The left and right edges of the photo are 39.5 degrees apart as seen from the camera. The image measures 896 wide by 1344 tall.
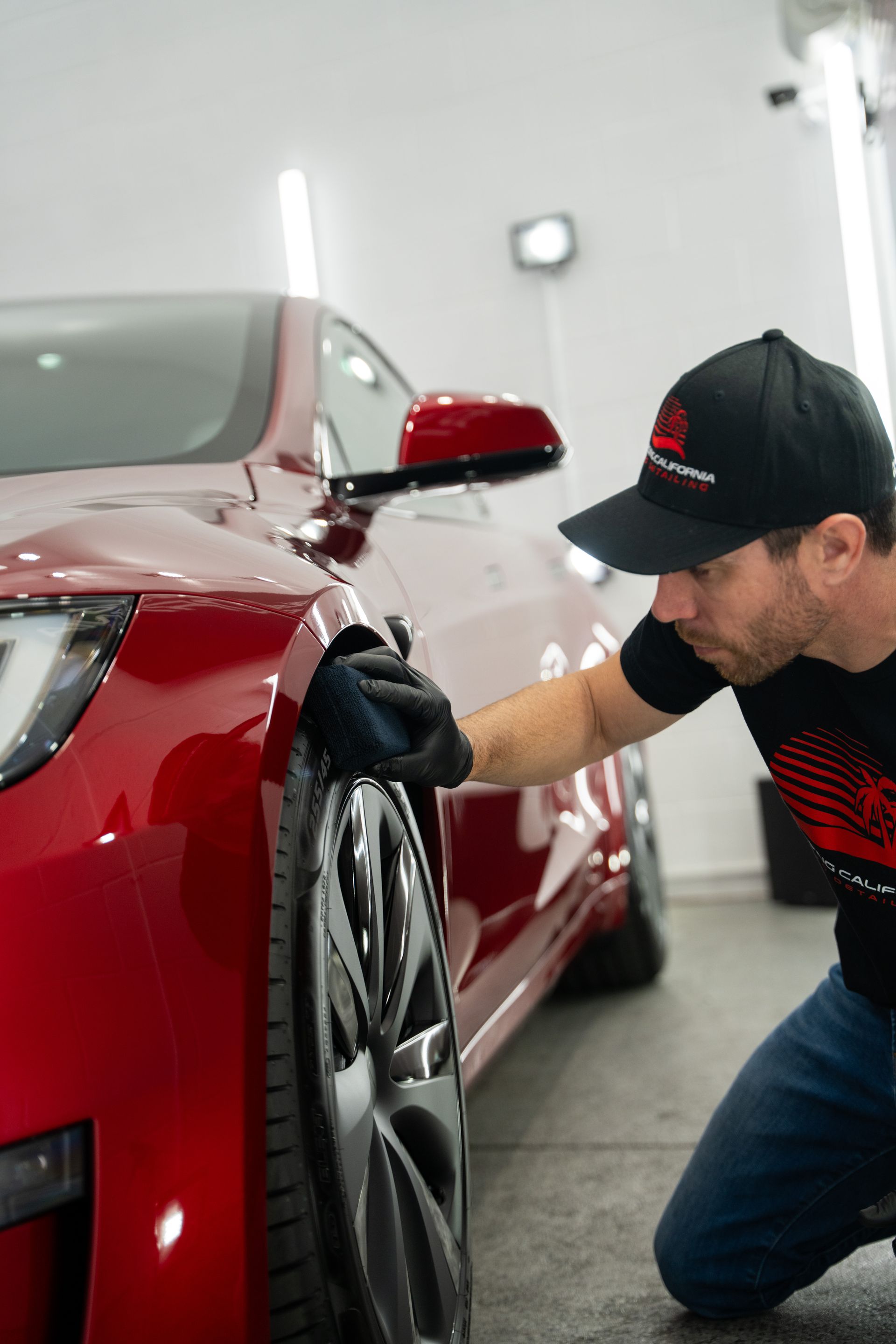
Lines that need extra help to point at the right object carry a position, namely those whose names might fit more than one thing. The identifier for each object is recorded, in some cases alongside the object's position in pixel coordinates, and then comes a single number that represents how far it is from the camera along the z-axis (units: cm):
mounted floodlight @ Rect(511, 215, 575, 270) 442
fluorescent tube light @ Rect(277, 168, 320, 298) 475
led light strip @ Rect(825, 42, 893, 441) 416
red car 75
